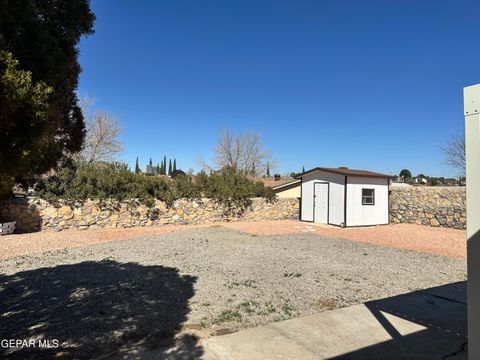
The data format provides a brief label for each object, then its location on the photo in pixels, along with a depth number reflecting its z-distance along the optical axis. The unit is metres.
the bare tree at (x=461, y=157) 29.10
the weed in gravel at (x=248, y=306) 4.50
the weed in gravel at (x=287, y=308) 4.47
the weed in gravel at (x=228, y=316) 4.13
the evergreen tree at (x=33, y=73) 2.38
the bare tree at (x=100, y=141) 26.31
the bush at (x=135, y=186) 12.84
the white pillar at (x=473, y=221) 2.51
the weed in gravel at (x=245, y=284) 5.76
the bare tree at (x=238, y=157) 39.59
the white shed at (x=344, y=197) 16.69
